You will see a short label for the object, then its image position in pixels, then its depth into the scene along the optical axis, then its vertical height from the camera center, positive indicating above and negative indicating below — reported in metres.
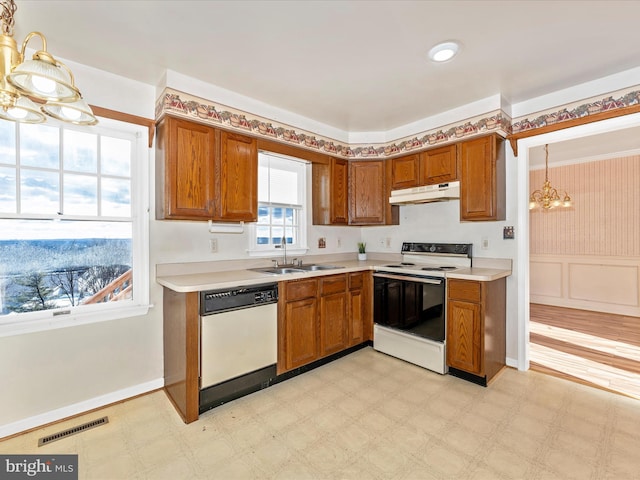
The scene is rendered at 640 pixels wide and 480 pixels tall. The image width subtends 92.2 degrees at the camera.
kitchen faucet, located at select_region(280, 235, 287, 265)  3.48 -0.11
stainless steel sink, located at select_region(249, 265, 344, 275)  3.10 -0.32
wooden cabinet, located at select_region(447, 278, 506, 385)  2.71 -0.83
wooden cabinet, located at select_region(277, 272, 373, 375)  2.78 -0.79
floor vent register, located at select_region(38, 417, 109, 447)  2.01 -1.31
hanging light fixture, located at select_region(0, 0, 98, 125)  1.12 +0.60
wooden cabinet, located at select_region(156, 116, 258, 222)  2.46 +0.56
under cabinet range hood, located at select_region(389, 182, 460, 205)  3.18 +0.49
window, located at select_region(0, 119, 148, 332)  2.12 +0.12
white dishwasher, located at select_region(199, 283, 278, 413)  2.30 -0.83
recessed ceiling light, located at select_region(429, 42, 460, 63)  2.12 +1.33
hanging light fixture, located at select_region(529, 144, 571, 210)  4.93 +0.67
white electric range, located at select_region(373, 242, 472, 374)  2.96 -0.68
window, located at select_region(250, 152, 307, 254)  3.43 +0.41
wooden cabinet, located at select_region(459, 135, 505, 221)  2.94 +0.58
